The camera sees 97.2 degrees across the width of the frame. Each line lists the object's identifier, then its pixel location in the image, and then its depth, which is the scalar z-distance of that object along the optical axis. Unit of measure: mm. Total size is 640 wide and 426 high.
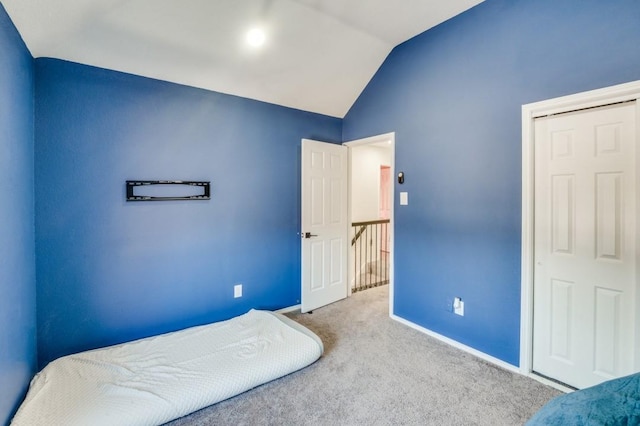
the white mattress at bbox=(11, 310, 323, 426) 1655
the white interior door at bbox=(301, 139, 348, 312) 3404
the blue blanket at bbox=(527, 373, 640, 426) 797
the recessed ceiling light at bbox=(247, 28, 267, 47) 2439
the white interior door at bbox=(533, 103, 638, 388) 1808
